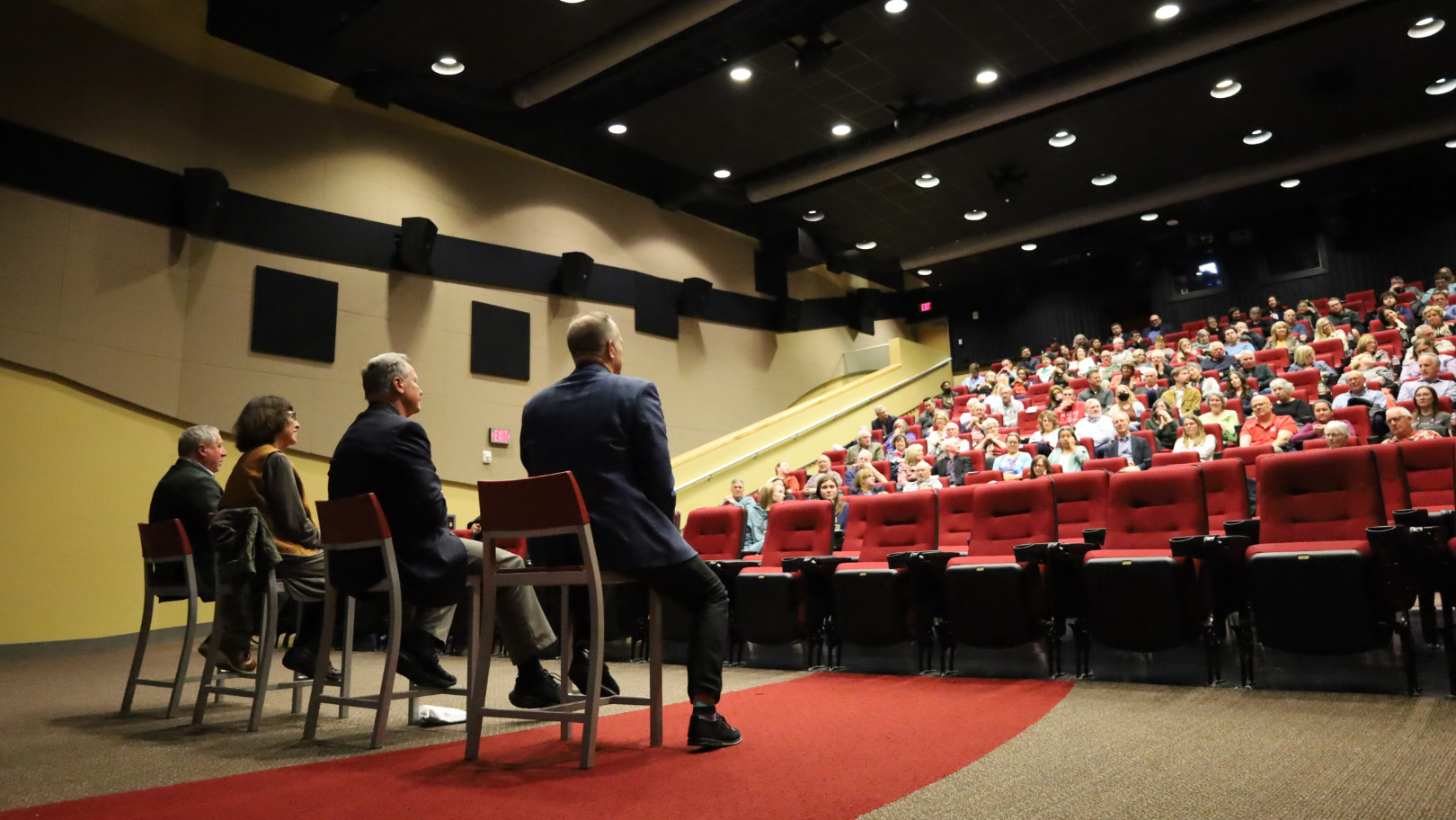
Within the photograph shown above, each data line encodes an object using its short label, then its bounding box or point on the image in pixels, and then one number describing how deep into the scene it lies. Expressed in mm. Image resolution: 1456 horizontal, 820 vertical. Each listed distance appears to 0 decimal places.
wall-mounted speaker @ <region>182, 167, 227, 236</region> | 6781
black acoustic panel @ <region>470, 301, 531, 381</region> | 8680
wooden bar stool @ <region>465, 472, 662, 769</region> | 1953
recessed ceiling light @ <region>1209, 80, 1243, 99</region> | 8508
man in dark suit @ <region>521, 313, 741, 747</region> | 2088
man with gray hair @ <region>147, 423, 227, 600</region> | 3031
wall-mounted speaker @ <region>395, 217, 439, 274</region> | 8109
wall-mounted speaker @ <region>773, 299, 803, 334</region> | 12000
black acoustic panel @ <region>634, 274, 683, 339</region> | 10234
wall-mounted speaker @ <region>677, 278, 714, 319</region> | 10648
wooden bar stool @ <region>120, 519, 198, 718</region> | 2865
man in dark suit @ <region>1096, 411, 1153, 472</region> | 5848
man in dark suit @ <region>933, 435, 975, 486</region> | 6824
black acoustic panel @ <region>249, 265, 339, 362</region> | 7250
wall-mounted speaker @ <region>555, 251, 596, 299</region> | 9297
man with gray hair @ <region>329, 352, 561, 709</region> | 2404
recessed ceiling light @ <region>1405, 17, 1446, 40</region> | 7637
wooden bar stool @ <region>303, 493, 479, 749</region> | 2281
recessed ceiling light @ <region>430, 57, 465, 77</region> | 7875
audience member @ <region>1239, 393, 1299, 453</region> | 5340
